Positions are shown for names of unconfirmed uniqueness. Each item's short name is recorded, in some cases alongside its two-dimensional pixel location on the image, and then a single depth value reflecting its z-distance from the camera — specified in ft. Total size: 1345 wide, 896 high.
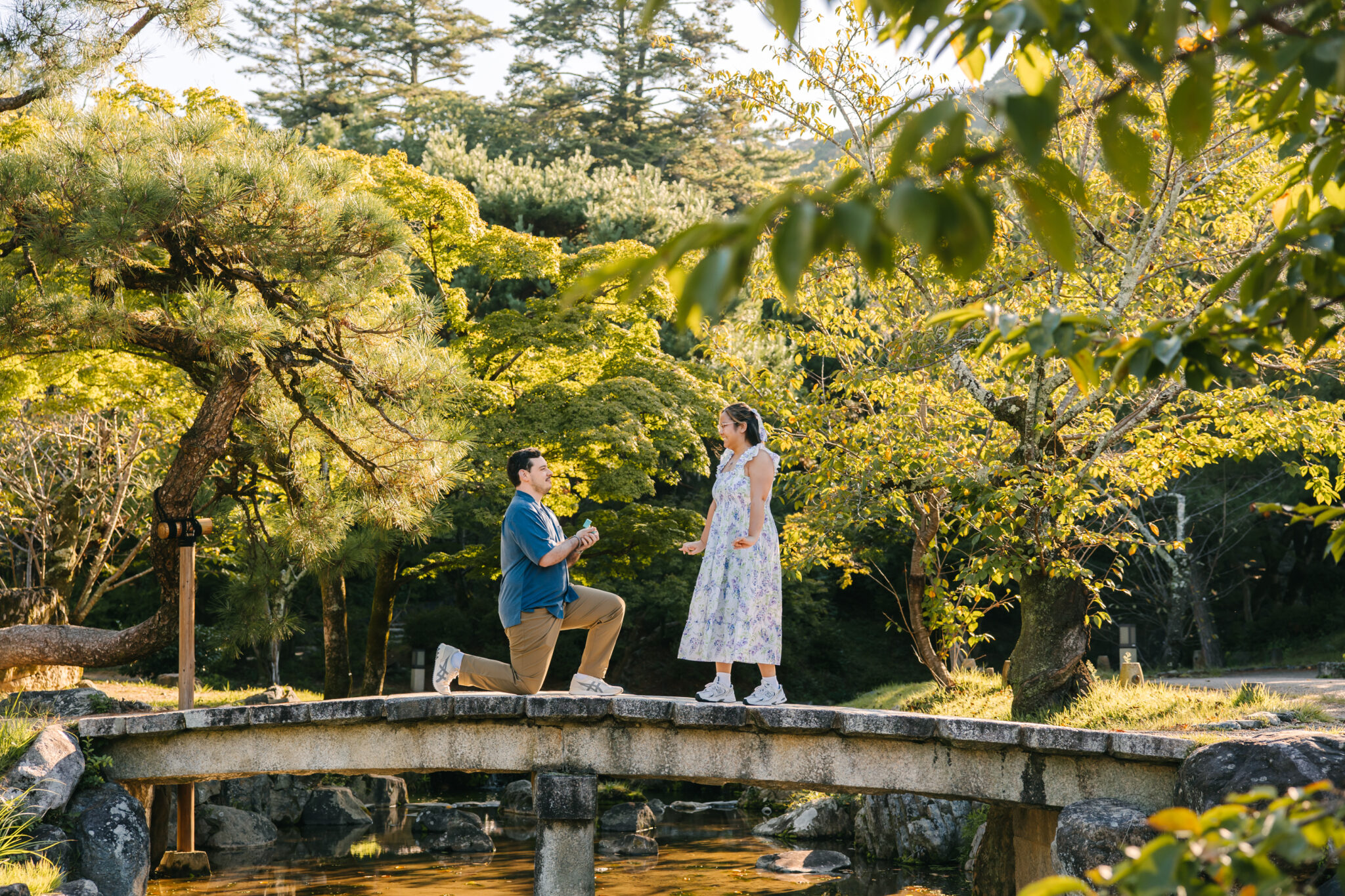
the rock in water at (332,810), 43.52
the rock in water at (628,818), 41.73
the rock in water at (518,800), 48.34
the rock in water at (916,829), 33.88
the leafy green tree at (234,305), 25.04
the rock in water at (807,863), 32.14
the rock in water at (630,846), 36.09
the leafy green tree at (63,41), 29.76
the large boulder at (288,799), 43.21
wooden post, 24.89
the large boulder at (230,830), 37.17
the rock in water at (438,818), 40.98
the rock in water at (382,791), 47.62
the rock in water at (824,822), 38.32
